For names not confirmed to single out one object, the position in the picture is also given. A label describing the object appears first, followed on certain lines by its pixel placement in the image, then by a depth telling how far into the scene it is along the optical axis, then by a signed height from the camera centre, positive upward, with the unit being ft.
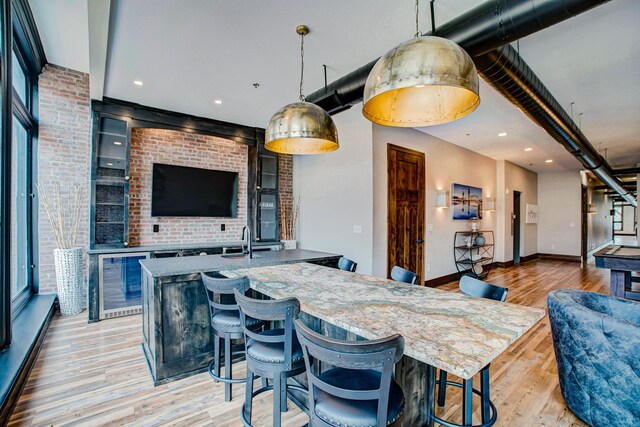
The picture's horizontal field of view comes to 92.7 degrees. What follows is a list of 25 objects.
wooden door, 16.84 +0.31
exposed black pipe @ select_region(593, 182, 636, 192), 39.46 +3.68
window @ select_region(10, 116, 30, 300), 11.83 +0.07
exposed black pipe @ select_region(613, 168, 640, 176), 25.78 +3.70
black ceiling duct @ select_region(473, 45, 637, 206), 8.02 +3.89
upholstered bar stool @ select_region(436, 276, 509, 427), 5.31 -3.17
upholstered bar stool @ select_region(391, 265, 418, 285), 8.27 -1.73
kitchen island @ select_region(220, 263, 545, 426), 3.93 -1.73
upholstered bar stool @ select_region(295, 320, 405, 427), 3.66 -2.32
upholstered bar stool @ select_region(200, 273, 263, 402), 7.04 -2.59
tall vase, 13.17 -2.90
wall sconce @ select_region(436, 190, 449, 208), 19.80 +0.98
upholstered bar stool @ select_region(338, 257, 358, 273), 10.56 -1.80
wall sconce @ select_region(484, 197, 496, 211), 25.57 +0.89
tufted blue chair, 6.15 -3.15
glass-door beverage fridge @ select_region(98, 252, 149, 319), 13.31 -3.19
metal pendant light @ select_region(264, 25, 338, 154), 7.30 +2.19
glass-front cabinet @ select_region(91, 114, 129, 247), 14.06 +1.45
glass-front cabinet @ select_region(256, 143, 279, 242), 19.07 +1.11
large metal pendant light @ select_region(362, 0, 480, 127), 4.39 +2.16
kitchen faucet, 10.90 -1.29
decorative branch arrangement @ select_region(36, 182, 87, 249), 13.15 +0.14
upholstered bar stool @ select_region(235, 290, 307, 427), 5.33 -2.60
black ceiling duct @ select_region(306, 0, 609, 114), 5.81 +3.96
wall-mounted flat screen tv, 16.03 +1.20
